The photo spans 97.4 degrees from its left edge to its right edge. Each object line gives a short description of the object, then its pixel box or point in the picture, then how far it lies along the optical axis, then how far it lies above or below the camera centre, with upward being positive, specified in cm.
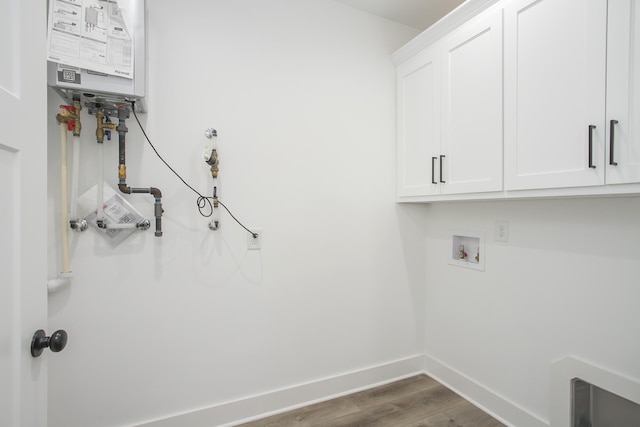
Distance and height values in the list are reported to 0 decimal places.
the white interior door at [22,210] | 68 -1
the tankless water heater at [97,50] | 120 +70
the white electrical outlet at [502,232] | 174 -14
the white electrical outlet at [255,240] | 175 -20
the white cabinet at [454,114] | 151 +59
